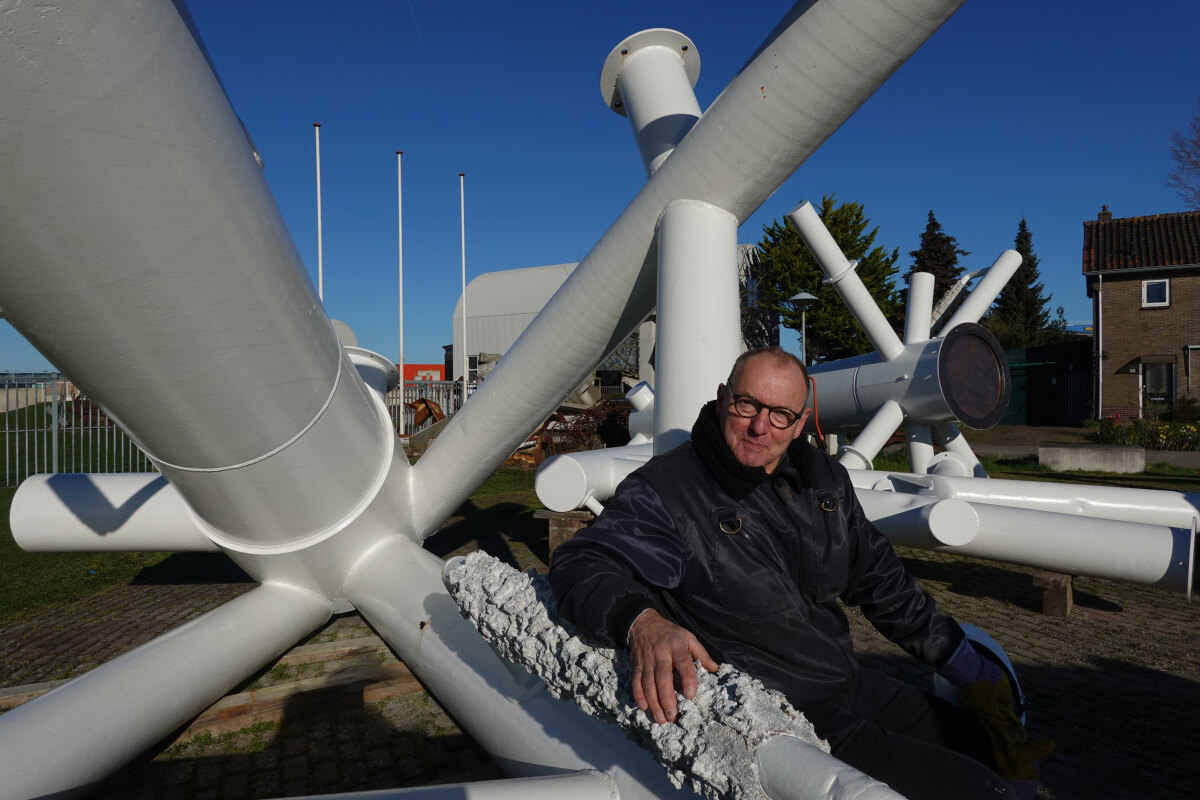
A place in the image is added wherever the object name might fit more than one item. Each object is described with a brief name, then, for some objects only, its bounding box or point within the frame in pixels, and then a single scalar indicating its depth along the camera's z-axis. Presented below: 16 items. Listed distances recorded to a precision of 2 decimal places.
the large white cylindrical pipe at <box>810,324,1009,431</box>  6.05
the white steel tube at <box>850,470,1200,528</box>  4.00
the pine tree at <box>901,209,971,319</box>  35.72
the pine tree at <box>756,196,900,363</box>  27.38
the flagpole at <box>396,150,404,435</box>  12.73
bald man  1.68
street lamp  14.07
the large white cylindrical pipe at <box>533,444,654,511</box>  4.40
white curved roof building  30.59
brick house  21.70
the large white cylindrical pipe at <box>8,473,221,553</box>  3.59
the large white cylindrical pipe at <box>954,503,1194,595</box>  3.01
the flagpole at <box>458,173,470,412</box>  15.20
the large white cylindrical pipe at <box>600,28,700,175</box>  3.47
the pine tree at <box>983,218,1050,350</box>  40.34
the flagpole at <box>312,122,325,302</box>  10.05
